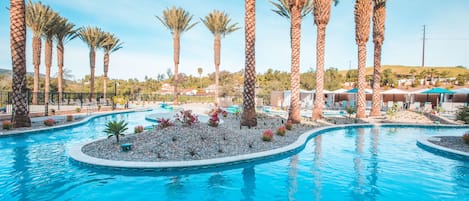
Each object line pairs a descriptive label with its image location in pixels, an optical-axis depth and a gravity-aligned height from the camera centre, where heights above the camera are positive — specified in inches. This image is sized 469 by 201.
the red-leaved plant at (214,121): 382.0 -36.3
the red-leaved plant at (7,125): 429.1 -51.5
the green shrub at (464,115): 433.2 -26.9
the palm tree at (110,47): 1247.4 +251.6
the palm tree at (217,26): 1168.2 +339.4
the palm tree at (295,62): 534.0 +78.8
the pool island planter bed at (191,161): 241.9 -66.5
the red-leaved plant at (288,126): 473.4 -53.3
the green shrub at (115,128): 323.3 -41.6
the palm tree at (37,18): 913.5 +285.9
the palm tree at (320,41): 597.0 +144.2
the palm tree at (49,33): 935.0 +245.5
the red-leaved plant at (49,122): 486.0 -51.9
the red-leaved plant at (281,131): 415.4 -55.5
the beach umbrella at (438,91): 850.1 +29.5
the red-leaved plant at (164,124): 350.0 -38.2
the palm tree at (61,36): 995.9 +252.3
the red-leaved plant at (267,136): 365.7 -56.3
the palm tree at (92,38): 1162.0 +273.9
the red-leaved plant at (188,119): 350.0 -31.0
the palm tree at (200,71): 4448.8 +471.1
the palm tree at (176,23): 1128.2 +341.9
